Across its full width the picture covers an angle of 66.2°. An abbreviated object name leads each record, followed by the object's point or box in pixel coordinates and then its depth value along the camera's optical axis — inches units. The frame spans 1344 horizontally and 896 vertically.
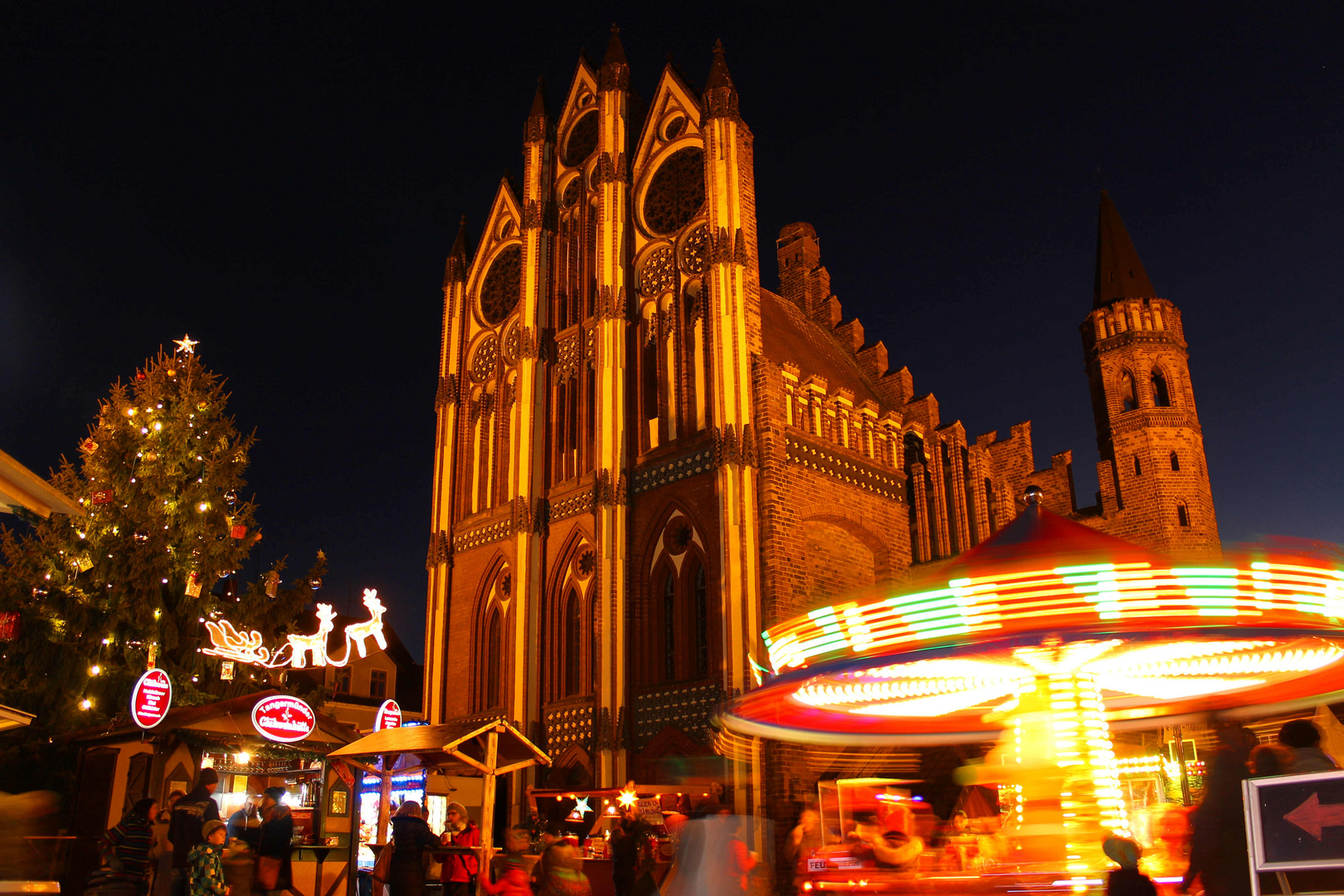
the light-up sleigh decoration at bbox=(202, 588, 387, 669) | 831.7
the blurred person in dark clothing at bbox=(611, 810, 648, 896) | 555.2
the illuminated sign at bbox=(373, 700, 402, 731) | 876.6
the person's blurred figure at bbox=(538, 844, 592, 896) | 317.7
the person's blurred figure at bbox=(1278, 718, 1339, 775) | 274.5
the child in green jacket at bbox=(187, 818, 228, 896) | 359.6
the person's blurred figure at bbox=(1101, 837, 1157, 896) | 282.8
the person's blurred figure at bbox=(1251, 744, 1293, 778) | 281.0
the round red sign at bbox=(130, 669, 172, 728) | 652.7
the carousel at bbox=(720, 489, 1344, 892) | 395.5
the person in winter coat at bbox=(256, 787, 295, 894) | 419.5
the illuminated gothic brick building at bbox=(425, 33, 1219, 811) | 924.6
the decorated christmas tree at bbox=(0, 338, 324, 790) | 853.8
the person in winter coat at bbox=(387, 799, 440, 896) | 416.8
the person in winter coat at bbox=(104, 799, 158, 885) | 370.0
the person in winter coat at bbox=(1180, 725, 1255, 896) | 265.3
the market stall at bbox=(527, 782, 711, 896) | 687.7
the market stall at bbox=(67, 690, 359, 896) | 679.7
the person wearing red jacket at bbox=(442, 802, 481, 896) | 521.3
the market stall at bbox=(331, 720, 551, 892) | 637.3
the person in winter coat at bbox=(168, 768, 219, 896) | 425.4
